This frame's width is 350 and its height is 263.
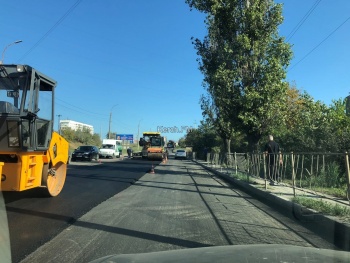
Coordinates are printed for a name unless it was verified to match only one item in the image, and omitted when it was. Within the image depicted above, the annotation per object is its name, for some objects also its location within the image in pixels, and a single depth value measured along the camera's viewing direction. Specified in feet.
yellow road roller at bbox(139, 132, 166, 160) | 145.18
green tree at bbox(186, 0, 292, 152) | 63.21
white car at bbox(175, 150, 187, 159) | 208.74
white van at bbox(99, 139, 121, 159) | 170.50
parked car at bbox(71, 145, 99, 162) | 123.24
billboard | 305.71
